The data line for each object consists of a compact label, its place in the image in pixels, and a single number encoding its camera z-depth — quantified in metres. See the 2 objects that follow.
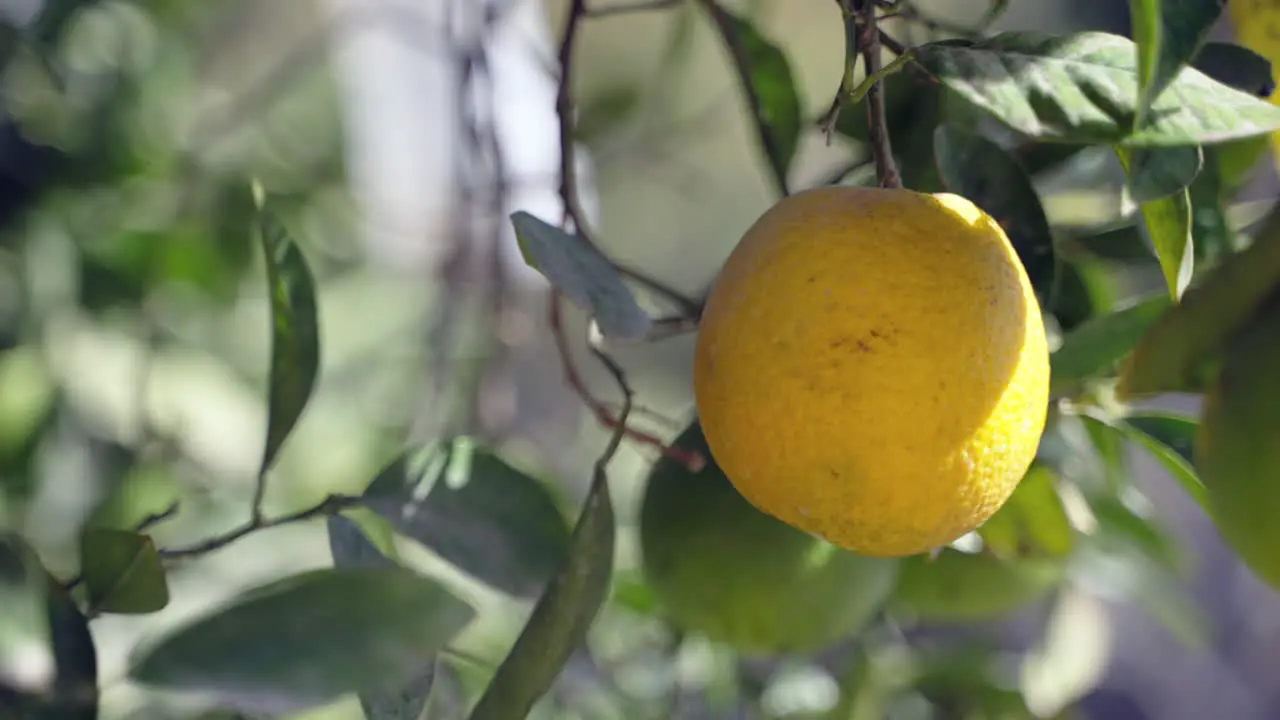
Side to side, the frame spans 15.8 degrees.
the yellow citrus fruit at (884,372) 0.89
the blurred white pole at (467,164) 1.52
